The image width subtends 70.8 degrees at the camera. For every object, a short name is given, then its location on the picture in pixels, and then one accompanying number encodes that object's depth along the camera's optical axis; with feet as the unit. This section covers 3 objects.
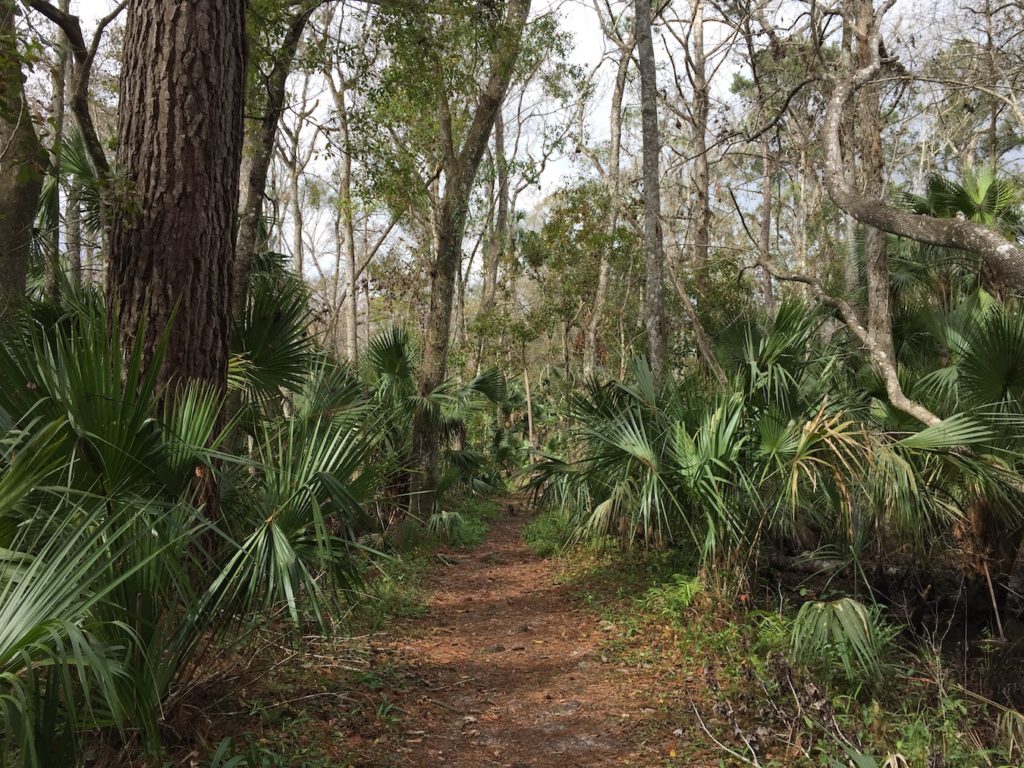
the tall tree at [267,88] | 21.86
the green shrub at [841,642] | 14.15
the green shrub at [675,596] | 19.48
